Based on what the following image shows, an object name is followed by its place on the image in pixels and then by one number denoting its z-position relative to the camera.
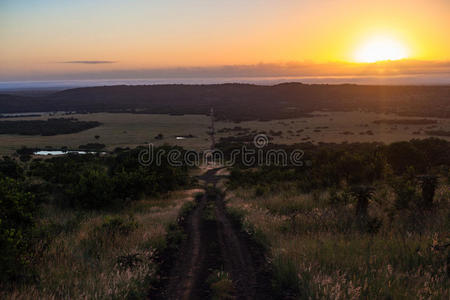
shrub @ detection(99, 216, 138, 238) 8.49
